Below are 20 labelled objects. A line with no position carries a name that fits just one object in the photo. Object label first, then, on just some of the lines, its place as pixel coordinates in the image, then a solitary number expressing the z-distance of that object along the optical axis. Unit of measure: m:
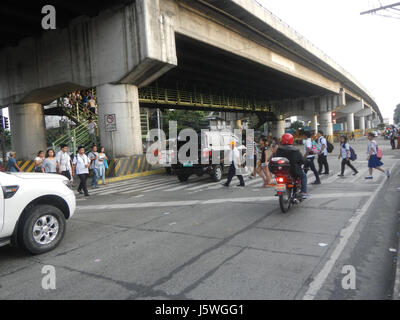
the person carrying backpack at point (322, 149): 12.13
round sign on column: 15.19
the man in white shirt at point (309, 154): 10.39
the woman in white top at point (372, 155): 10.54
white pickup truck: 4.38
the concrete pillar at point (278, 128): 46.77
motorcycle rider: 6.94
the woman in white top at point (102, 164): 12.76
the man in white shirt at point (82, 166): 10.36
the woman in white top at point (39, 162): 10.67
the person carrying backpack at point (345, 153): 11.63
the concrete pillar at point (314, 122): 55.50
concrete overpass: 14.66
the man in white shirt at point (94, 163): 12.28
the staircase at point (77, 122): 18.51
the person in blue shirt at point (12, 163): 11.52
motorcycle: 6.54
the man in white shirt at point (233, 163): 10.73
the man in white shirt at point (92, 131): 18.61
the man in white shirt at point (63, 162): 11.11
